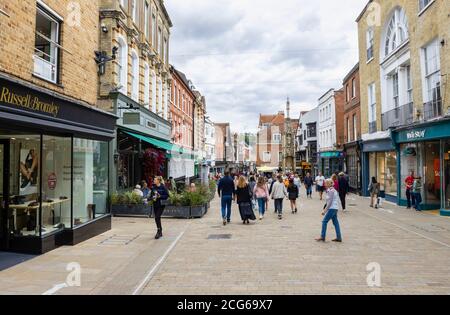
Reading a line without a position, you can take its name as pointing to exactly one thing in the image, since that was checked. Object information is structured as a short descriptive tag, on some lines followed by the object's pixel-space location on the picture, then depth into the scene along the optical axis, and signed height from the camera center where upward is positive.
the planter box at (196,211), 13.73 -1.48
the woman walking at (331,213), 9.16 -1.04
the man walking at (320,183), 22.83 -0.76
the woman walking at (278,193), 13.98 -0.83
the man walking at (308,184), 24.19 -0.84
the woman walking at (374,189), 17.66 -0.88
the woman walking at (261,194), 13.85 -0.85
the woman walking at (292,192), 15.50 -0.90
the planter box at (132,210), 13.95 -1.42
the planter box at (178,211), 13.70 -1.45
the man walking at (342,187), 16.38 -0.72
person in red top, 16.69 -0.81
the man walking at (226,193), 12.43 -0.72
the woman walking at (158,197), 9.85 -0.69
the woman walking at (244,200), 12.26 -0.96
